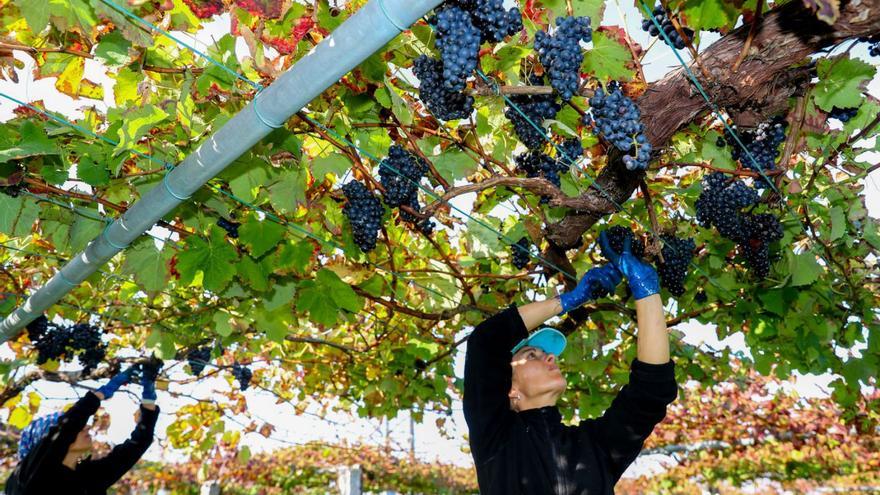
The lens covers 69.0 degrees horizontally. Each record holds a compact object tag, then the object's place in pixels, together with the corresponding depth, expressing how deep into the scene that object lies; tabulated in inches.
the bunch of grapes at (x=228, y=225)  108.5
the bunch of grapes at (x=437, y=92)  70.1
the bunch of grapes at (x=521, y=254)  123.6
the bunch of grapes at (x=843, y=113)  80.3
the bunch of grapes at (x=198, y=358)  212.2
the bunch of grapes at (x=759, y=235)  100.6
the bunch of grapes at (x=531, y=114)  76.3
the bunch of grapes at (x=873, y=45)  67.7
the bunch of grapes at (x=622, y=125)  65.8
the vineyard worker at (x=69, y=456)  138.3
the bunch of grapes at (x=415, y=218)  96.8
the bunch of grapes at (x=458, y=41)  58.2
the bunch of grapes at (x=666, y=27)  69.1
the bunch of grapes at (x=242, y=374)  229.3
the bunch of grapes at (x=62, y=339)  183.3
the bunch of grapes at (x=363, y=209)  96.1
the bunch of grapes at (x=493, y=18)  59.9
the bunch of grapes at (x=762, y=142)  82.8
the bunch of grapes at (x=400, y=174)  88.0
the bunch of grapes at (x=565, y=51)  63.3
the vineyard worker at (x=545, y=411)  79.0
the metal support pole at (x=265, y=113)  49.1
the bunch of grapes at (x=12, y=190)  94.8
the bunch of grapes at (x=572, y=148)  88.1
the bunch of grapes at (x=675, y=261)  107.6
